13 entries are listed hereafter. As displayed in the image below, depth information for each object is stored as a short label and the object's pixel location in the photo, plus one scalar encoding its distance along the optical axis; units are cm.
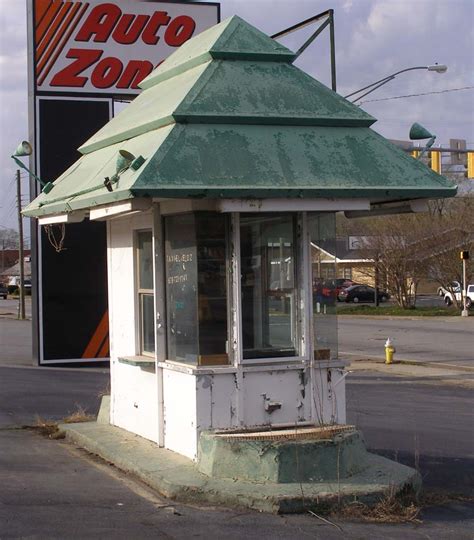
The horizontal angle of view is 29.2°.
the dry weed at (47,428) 1099
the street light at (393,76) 2362
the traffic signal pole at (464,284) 4365
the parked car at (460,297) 5366
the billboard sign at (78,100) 2244
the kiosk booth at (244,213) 794
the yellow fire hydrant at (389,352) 2388
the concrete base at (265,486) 723
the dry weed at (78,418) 1143
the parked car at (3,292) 8912
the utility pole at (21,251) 4997
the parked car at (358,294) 6456
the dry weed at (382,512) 718
